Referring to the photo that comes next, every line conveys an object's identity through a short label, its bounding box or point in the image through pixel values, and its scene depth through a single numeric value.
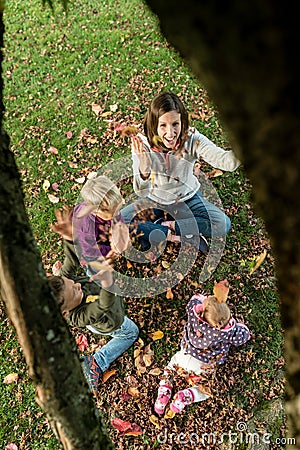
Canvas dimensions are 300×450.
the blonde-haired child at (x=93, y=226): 3.31
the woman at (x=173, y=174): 3.60
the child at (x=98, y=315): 2.89
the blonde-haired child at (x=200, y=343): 3.18
